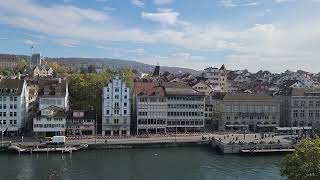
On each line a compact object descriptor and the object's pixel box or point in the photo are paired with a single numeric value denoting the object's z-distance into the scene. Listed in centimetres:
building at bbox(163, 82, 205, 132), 10012
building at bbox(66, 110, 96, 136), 9256
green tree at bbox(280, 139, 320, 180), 4484
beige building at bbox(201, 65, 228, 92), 15588
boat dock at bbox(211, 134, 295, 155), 8306
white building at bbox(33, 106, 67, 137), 8975
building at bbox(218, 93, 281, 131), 10438
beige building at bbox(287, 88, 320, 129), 10906
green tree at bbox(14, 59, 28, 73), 18250
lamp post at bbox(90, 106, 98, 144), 8971
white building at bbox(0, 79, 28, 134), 9225
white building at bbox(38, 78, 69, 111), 9612
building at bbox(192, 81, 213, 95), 12631
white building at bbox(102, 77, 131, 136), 9569
